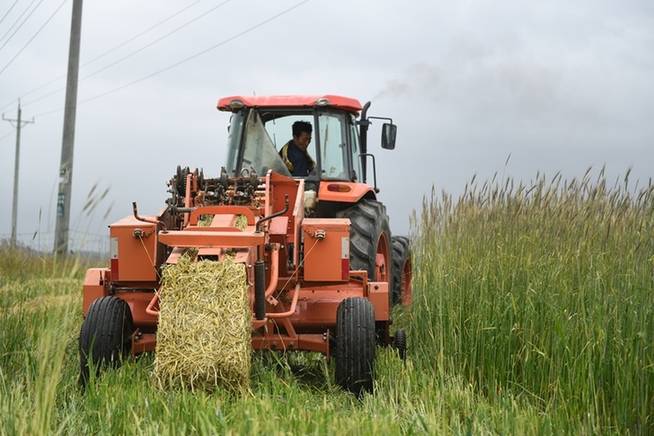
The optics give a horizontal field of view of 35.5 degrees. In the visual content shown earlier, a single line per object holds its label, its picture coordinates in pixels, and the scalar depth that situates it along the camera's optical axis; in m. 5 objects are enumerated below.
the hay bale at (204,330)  6.08
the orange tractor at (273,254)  6.80
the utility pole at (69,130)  18.14
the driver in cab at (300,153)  9.45
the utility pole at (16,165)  44.19
